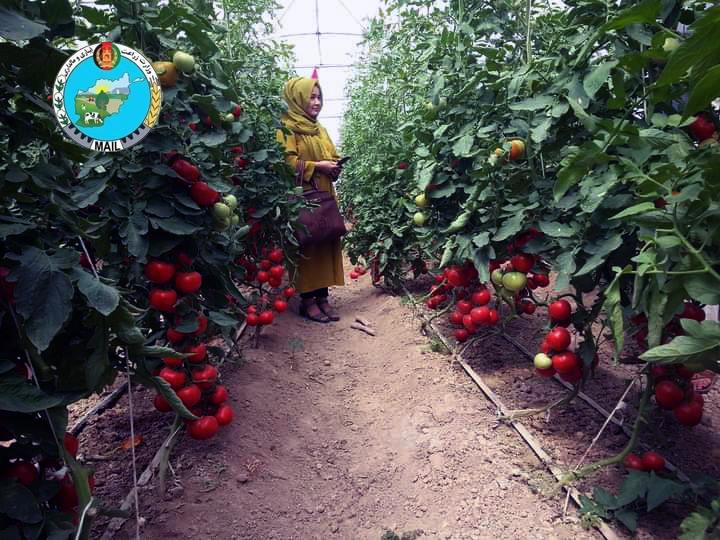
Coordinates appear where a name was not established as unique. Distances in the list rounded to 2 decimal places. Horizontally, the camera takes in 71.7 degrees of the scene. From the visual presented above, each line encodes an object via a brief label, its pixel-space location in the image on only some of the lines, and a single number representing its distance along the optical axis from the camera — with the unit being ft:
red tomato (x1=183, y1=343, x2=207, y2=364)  5.40
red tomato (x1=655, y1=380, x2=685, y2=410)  4.62
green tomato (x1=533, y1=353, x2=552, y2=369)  5.73
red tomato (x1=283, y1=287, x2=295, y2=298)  10.73
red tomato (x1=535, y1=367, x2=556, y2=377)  5.84
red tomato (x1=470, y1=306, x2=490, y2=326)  7.77
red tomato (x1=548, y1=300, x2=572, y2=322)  5.62
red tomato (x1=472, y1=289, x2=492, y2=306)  8.00
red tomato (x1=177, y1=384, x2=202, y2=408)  5.18
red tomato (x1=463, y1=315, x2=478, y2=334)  8.00
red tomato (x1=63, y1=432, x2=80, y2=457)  3.32
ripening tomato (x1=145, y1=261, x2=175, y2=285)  4.99
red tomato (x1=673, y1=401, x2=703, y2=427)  4.70
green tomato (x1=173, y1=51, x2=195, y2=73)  5.14
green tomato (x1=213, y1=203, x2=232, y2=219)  5.33
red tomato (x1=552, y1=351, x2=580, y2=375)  5.53
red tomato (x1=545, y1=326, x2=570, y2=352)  5.58
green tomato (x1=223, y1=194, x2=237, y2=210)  5.94
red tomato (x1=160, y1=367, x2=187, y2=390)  5.12
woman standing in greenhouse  11.44
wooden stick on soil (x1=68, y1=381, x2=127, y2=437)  6.22
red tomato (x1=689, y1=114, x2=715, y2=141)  4.38
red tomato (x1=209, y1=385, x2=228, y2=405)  5.83
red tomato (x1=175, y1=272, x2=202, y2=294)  5.18
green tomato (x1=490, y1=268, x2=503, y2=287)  7.07
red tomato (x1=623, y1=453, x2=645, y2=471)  4.75
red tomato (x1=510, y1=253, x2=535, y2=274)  6.58
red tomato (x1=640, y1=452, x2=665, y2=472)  4.69
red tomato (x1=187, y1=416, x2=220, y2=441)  5.45
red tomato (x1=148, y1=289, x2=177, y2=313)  5.04
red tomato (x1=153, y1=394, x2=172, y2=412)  5.31
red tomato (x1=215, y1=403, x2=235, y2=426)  5.77
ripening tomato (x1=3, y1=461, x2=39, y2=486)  2.96
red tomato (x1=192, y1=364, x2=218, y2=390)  5.50
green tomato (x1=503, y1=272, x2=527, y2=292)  6.68
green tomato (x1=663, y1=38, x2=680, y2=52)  4.20
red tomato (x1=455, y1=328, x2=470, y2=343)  8.70
